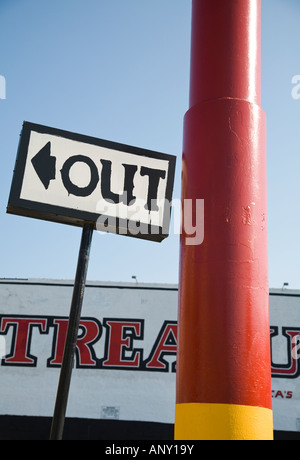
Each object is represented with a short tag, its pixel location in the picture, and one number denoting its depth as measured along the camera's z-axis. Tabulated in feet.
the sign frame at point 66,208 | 11.97
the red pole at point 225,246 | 12.16
